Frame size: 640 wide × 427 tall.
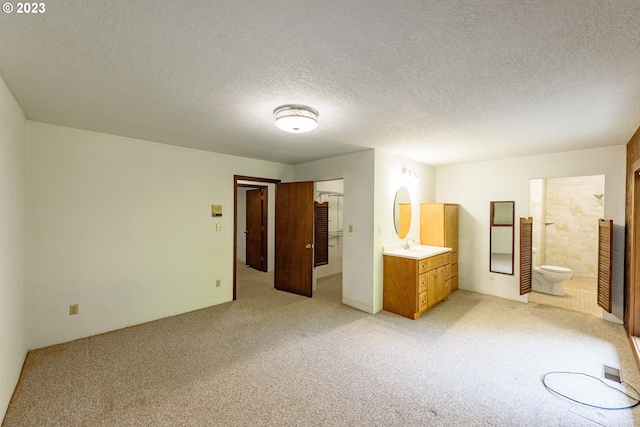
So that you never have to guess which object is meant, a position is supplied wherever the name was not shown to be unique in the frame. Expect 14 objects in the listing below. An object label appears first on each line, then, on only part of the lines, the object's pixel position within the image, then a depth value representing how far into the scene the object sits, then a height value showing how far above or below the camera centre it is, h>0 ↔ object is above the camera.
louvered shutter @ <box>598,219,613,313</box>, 3.44 -0.67
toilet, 4.64 -1.17
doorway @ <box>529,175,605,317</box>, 5.56 -0.26
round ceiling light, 2.31 +0.78
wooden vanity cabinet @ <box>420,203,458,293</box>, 4.67 -0.31
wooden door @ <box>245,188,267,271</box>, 6.52 -0.51
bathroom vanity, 3.68 -0.99
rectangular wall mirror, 4.54 -0.44
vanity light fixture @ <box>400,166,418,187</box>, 4.50 +0.55
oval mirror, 4.39 -0.03
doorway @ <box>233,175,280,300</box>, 6.39 -0.54
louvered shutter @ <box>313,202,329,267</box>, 5.71 -0.50
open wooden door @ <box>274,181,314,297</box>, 4.62 -0.49
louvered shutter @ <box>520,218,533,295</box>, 4.25 -0.71
